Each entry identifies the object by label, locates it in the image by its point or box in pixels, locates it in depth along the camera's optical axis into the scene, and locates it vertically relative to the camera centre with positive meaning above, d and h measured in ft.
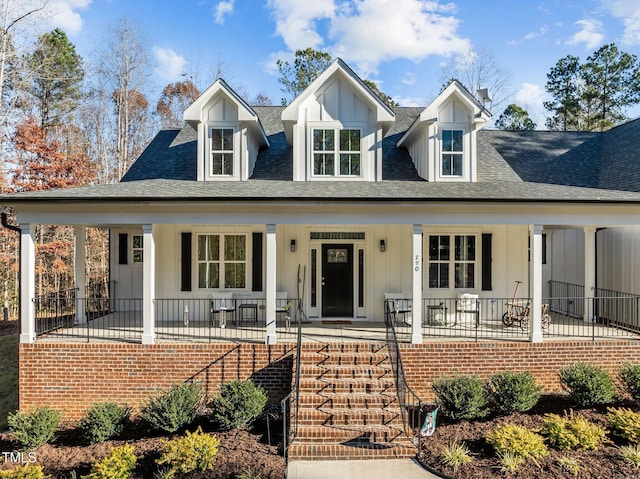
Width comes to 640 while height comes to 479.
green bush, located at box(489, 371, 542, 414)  25.72 -9.83
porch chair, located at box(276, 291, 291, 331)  37.78 -5.82
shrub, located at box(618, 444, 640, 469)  20.30 -11.07
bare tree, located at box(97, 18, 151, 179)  77.15 +31.58
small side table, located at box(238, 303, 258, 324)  36.24 -6.58
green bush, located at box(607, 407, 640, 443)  22.34 -10.48
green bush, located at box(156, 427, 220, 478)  20.49 -11.10
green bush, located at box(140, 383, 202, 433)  24.32 -10.44
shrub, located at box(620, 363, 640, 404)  26.30 -9.20
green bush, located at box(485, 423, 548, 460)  20.85 -10.71
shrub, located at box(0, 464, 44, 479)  19.74 -11.54
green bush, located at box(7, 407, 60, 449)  24.04 -11.35
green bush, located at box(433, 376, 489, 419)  25.26 -10.00
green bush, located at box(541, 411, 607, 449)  21.83 -10.72
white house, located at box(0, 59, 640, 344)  30.53 +2.38
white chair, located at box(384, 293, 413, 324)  36.31 -6.09
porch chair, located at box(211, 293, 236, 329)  34.58 -5.84
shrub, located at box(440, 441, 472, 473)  20.59 -11.32
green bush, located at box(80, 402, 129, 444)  24.36 -11.20
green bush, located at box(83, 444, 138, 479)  19.51 -11.24
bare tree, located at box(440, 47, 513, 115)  87.86 +35.56
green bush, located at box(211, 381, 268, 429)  24.76 -10.28
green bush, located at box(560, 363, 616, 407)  25.96 -9.49
